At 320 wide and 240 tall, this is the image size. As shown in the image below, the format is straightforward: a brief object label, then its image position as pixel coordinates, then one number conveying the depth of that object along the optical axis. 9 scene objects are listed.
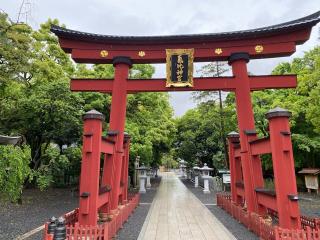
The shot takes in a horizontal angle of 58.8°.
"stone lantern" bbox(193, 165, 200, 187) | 29.31
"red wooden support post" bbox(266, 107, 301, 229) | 7.14
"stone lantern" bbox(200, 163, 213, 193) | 23.16
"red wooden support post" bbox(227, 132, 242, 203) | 12.94
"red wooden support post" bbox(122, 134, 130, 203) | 13.59
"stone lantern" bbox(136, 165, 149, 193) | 23.05
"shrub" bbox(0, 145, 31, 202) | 7.25
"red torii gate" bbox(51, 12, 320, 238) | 10.33
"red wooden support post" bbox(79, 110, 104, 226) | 7.72
